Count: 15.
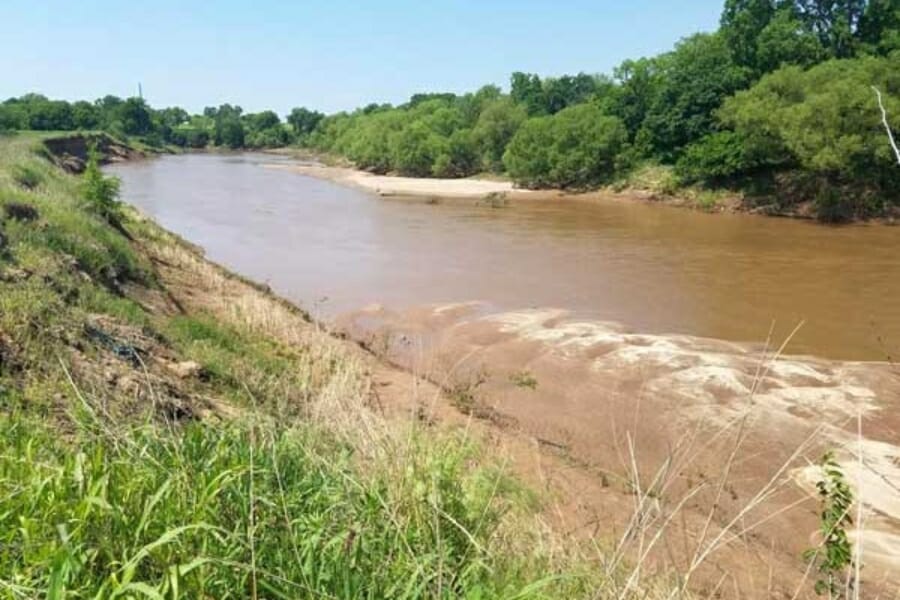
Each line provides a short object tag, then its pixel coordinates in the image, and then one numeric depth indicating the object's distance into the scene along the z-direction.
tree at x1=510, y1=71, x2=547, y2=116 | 88.25
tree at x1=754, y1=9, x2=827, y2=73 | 46.69
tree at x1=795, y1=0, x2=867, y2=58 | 51.09
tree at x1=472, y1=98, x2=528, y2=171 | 66.62
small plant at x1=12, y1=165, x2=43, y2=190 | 17.55
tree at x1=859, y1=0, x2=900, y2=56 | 47.34
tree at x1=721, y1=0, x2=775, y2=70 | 50.09
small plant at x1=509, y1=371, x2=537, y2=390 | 12.22
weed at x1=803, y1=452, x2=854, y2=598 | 3.43
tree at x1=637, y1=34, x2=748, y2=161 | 45.75
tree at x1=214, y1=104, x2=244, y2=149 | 137.12
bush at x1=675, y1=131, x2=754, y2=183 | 39.38
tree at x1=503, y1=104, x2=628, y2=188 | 49.75
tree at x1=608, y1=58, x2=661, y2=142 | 51.81
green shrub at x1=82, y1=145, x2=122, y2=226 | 17.92
